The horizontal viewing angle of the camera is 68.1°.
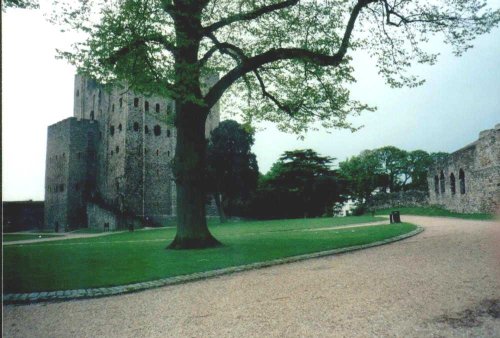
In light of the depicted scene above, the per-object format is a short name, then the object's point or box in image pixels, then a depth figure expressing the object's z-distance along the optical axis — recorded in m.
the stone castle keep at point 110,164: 41.00
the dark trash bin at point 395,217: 21.87
